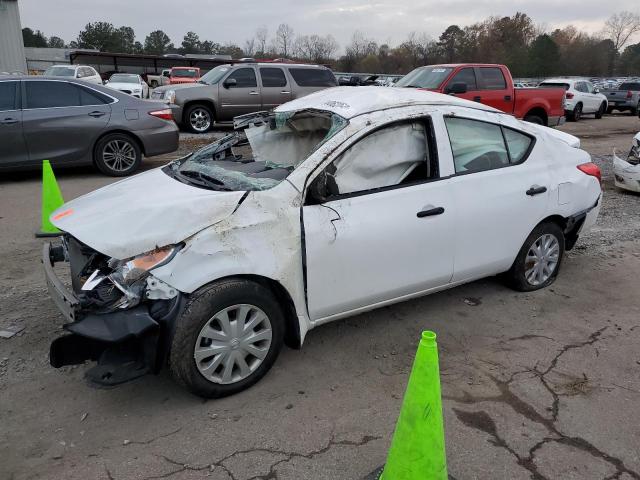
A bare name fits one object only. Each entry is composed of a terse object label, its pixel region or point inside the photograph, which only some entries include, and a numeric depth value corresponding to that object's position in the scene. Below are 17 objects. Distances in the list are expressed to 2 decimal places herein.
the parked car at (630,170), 7.92
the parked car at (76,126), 7.89
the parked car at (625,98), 24.41
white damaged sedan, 2.79
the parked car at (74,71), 20.79
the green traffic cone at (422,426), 2.04
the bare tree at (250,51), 78.10
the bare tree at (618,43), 81.18
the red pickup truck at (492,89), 11.71
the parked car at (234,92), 13.53
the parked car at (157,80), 31.75
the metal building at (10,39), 26.98
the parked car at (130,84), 20.08
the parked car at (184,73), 29.44
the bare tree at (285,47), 76.81
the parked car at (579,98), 20.28
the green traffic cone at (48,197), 5.71
